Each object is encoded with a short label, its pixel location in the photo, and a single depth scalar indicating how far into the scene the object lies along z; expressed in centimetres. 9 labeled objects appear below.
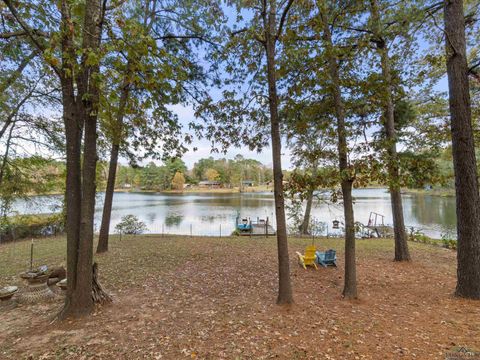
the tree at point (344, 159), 425
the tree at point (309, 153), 434
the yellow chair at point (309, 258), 641
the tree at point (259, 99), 415
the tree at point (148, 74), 302
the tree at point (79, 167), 370
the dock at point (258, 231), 1369
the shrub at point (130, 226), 1388
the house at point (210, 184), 7689
